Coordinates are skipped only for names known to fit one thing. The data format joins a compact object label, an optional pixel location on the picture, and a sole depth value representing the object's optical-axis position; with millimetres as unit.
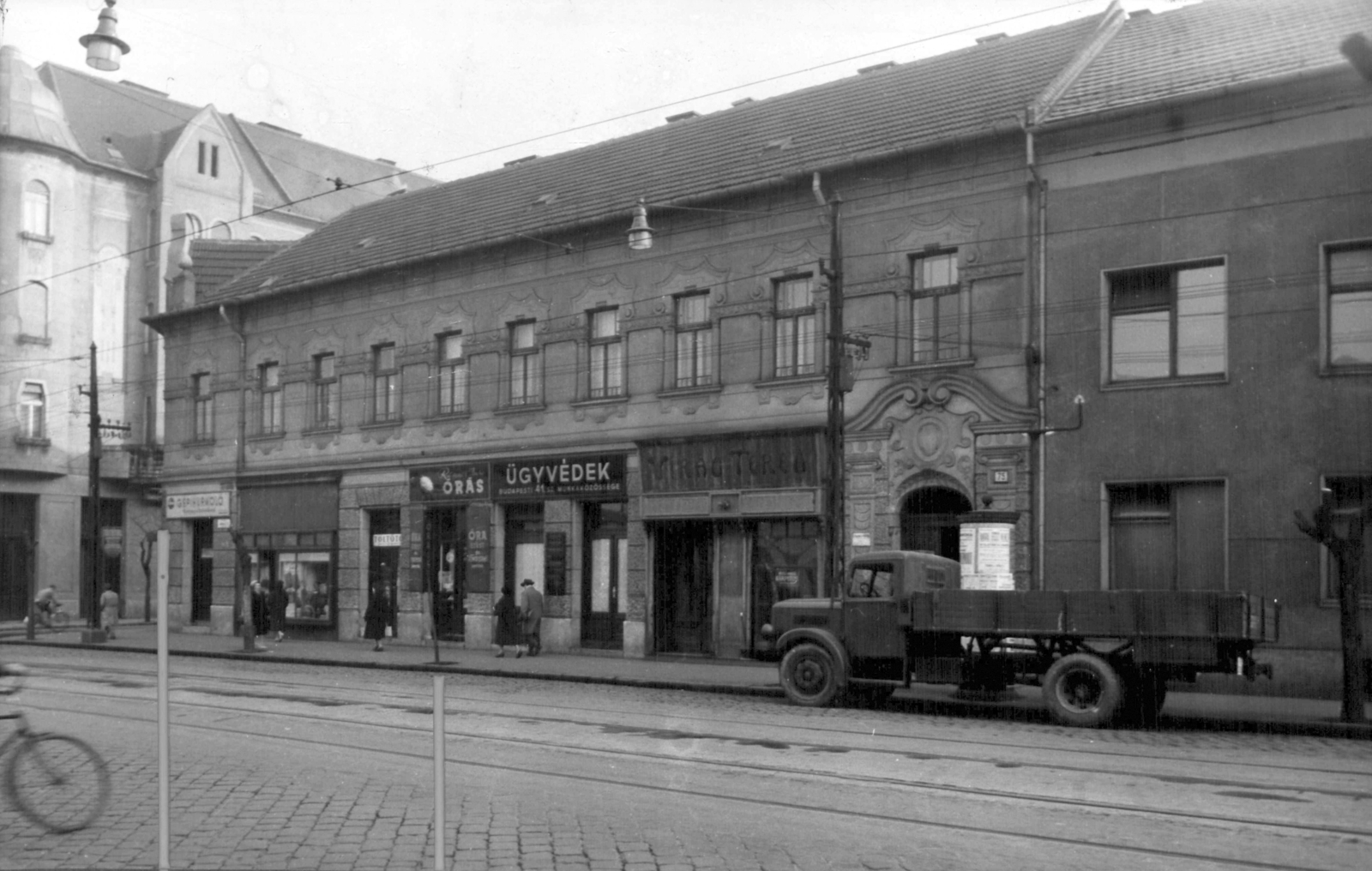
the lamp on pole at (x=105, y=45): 16891
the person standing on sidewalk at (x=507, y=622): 27938
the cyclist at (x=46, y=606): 16202
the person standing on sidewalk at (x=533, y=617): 27781
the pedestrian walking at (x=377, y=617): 30797
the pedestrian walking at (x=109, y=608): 39578
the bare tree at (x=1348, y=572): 16250
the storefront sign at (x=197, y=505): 38156
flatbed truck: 15914
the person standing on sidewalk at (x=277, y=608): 34375
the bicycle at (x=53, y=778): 8867
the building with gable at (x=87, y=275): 45750
